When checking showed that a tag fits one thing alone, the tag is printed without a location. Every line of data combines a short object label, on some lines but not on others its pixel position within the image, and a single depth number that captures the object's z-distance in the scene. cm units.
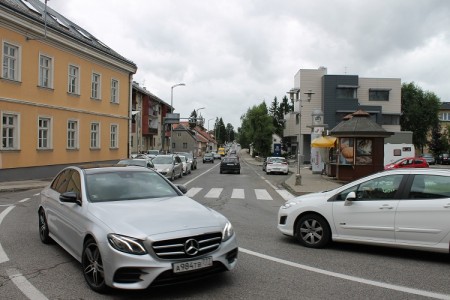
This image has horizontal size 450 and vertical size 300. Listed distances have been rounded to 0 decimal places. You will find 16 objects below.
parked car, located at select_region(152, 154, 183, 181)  2328
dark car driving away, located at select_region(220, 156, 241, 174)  3362
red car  3462
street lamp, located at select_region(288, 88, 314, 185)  2109
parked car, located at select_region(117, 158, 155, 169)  2029
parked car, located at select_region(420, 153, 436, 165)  5622
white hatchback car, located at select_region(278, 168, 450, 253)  630
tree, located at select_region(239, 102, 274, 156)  7781
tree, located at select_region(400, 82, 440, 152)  7206
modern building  6072
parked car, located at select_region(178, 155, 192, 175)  3058
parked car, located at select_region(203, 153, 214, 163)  6200
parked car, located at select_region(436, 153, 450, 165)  6019
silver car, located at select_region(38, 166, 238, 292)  442
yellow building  2095
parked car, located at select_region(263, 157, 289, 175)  3403
